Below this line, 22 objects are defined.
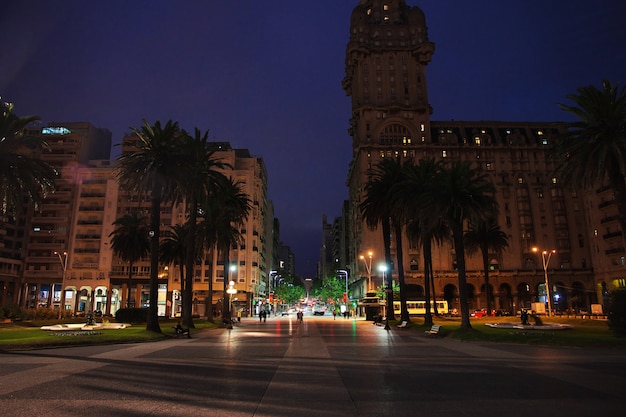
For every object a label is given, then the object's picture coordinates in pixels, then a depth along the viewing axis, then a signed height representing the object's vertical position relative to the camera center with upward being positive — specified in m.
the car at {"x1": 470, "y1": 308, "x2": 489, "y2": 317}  72.88 -3.05
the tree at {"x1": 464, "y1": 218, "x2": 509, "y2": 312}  74.25 +9.41
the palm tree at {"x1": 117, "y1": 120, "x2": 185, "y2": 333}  36.88 +10.85
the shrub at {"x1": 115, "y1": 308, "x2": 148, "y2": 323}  50.41 -1.84
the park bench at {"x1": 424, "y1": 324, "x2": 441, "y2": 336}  34.22 -2.62
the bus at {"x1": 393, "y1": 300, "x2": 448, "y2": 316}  80.06 -2.19
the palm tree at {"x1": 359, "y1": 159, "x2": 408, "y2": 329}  51.97 +10.82
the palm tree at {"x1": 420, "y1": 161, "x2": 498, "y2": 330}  36.41 +7.63
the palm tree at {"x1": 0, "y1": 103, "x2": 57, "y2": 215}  31.78 +9.71
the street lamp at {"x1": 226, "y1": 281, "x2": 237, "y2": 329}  47.03 +0.89
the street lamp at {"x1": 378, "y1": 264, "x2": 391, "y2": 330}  43.57 -2.09
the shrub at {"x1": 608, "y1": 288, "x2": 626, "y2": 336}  27.33 -1.13
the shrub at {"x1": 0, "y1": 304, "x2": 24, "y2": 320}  45.59 -1.21
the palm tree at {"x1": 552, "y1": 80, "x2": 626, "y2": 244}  29.75 +10.57
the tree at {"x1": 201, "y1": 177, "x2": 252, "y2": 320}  57.69 +10.47
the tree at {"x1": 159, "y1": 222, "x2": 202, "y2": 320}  68.88 +7.74
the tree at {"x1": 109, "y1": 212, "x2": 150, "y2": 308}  72.06 +9.57
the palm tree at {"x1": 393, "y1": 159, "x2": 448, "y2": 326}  43.50 +10.49
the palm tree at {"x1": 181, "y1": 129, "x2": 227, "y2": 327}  43.94 +11.80
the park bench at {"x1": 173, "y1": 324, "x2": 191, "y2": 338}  35.12 -2.54
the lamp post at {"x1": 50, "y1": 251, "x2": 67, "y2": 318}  103.70 +9.86
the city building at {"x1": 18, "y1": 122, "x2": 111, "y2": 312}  108.19 +17.07
